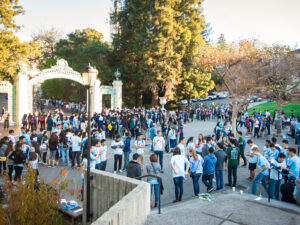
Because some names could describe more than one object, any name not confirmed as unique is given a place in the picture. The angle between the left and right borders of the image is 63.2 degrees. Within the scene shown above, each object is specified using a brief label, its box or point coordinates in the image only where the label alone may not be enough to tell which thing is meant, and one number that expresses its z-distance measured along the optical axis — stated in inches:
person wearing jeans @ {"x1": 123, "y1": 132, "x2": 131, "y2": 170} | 382.0
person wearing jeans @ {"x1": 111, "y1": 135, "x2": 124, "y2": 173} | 363.3
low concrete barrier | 163.9
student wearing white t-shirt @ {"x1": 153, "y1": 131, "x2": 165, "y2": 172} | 380.8
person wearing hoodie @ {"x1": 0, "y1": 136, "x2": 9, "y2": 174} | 340.6
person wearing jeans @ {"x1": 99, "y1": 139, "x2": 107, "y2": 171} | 334.9
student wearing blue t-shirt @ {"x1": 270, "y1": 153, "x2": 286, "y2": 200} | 265.3
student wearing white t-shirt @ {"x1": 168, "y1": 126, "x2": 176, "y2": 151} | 470.0
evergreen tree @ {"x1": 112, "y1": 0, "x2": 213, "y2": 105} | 1084.5
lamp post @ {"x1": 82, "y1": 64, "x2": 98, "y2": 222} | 257.6
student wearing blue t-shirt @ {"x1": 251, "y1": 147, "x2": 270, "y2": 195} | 274.3
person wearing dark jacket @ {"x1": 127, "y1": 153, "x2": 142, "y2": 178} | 261.7
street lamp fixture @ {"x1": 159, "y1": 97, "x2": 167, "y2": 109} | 1120.2
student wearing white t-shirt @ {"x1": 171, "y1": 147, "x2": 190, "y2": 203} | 268.2
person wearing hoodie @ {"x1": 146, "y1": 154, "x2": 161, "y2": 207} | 255.6
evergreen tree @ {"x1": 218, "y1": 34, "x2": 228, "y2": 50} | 3341.5
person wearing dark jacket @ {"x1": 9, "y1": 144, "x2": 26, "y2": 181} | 315.6
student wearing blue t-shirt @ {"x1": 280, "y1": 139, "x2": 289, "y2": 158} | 328.2
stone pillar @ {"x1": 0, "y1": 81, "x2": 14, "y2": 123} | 778.8
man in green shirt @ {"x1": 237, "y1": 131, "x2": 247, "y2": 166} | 411.2
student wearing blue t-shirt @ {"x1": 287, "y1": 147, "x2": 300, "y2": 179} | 264.7
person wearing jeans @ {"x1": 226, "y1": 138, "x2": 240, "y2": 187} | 314.0
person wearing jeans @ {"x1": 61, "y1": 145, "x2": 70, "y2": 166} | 415.8
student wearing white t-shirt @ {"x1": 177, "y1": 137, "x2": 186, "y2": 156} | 348.5
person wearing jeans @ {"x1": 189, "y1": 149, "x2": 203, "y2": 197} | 283.1
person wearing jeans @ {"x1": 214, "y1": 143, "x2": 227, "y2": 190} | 304.7
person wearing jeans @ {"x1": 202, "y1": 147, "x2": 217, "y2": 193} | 286.5
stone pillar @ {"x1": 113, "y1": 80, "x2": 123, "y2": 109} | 1029.2
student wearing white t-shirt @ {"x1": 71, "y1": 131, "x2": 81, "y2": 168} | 388.2
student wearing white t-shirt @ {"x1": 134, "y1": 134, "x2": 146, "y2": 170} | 361.4
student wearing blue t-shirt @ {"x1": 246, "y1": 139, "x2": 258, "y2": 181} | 325.6
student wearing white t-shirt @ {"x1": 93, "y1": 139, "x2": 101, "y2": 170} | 319.3
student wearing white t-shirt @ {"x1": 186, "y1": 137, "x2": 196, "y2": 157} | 357.2
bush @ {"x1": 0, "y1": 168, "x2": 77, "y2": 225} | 211.2
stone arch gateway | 784.3
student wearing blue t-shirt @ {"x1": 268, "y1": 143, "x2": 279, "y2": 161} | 323.3
